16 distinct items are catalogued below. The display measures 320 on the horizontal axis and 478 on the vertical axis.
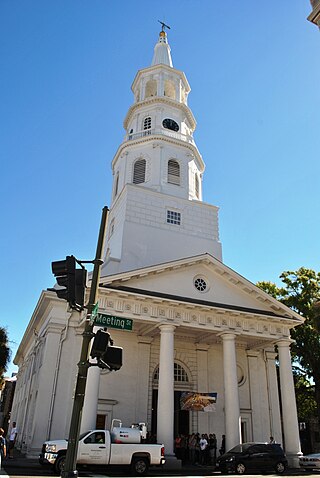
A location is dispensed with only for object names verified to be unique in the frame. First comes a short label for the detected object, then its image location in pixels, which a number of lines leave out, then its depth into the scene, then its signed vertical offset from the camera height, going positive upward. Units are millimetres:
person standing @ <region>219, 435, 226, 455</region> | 22053 -406
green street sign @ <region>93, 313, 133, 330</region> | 9012 +2337
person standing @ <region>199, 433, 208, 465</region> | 21094 -569
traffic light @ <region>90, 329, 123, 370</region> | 7246 +1343
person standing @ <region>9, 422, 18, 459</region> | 19502 -417
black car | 18234 -792
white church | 20703 +5512
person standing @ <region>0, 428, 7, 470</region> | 11312 -401
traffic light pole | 6676 +963
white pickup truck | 14938 -582
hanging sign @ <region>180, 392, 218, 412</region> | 22734 +1767
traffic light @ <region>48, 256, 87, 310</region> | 7344 +2517
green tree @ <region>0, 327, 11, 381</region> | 40062 +7326
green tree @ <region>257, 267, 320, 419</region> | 35312 +9205
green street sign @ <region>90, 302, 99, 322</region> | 7844 +2119
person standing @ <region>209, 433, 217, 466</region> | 21906 -420
